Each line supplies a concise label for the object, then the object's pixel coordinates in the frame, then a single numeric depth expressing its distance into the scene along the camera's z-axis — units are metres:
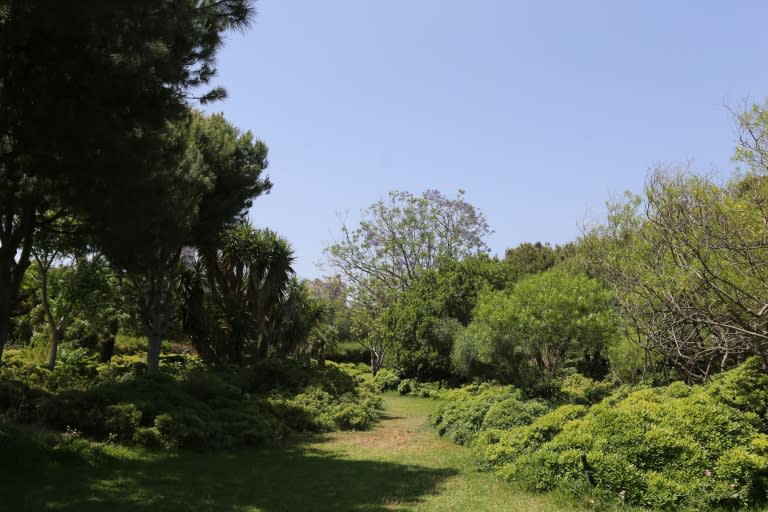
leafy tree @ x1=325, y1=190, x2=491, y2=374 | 32.88
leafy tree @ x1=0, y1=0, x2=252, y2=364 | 6.29
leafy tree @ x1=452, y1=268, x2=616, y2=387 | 15.07
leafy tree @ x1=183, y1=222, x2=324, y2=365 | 21.88
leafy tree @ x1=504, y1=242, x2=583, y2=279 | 43.28
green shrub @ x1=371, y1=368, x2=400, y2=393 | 27.61
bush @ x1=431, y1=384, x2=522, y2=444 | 13.14
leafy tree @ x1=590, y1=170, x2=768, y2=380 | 7.80
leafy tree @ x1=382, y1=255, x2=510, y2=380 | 26.11
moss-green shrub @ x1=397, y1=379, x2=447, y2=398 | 24.49
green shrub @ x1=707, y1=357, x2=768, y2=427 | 8.07
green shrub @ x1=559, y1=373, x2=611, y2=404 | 15.11
